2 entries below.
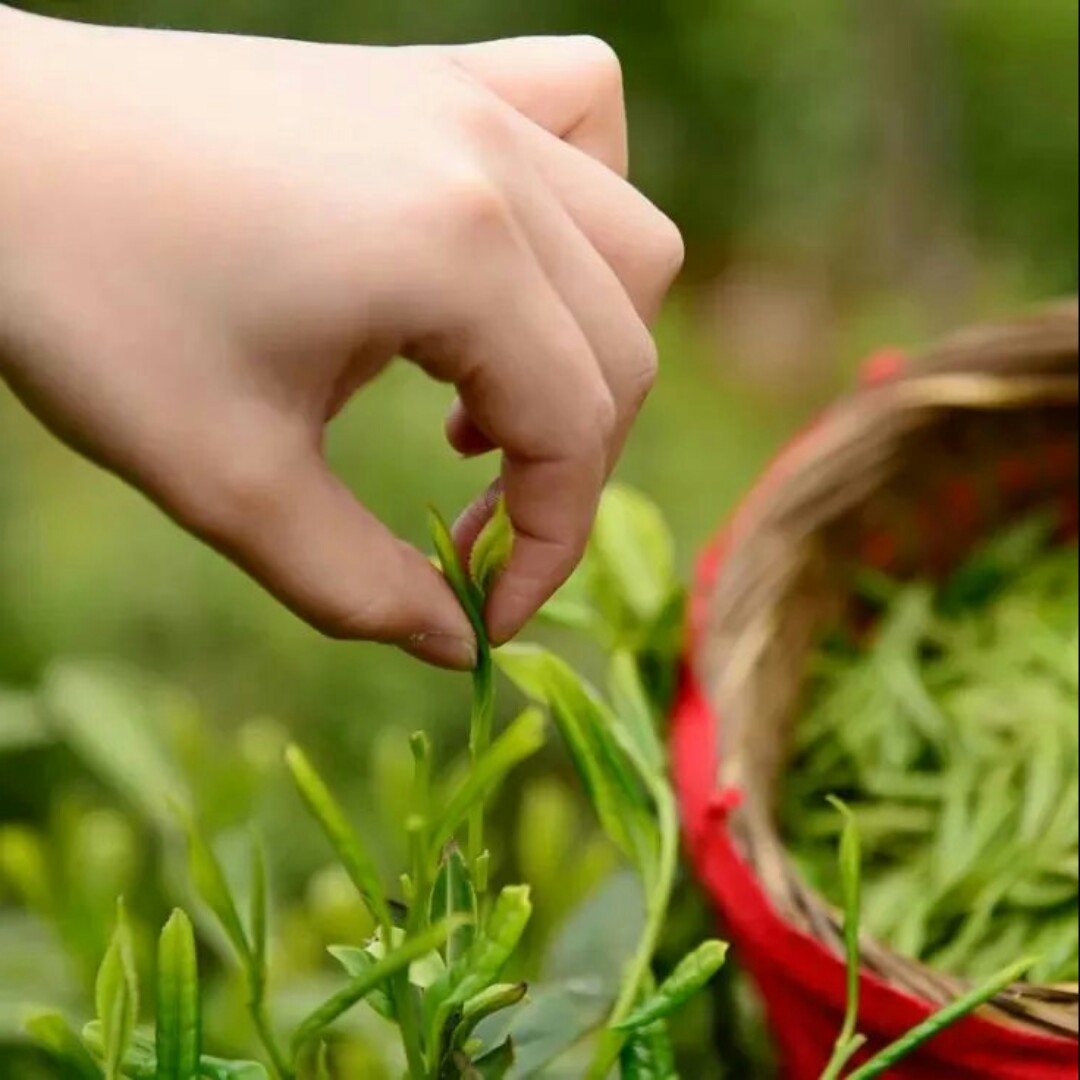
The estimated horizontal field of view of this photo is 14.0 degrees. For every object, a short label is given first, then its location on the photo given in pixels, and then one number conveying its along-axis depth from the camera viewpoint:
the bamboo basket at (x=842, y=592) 0.80
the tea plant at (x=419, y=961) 0.70
